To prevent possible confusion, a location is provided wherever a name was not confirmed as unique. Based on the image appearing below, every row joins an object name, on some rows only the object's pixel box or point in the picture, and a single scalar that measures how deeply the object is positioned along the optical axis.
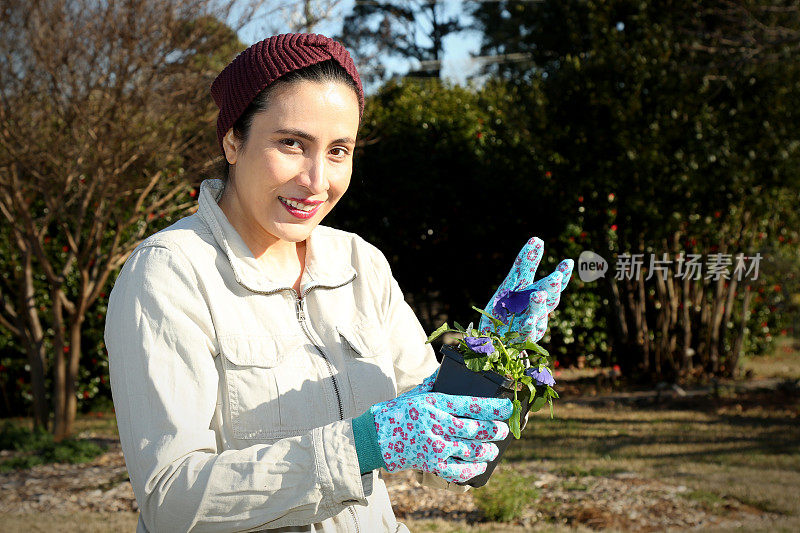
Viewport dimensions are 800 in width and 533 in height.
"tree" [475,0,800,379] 6.82
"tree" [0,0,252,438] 5.06
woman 1.36
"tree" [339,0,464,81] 21.12
